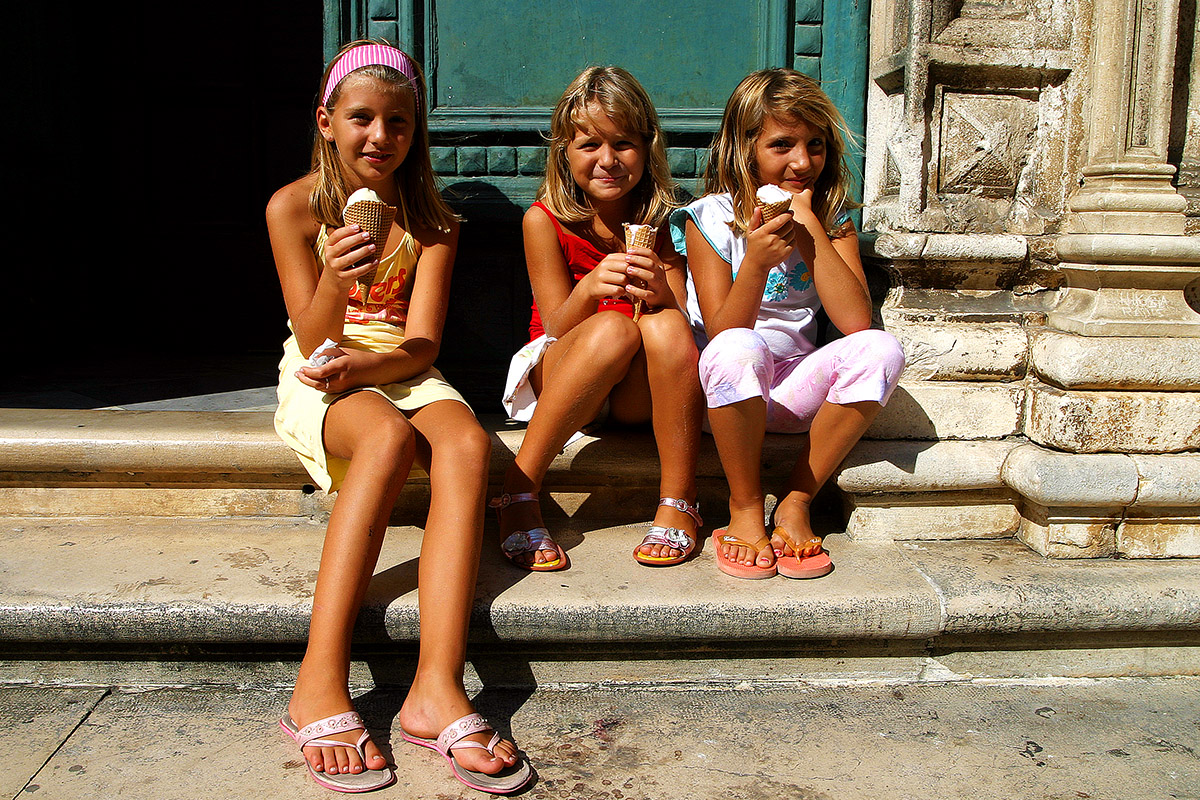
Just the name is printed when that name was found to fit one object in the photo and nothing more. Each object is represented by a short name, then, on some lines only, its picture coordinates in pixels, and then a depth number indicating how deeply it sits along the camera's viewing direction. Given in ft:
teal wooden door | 9.89
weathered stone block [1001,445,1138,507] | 7.86
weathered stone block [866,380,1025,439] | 8.43
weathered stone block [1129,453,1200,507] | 7.88
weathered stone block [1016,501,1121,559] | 8.03
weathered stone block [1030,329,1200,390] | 8.04
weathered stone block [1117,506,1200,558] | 8.10
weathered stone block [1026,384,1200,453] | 8.02
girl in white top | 7.61
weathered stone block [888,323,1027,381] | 8.55
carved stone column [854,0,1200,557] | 8.05
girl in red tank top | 7.76
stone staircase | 6.92
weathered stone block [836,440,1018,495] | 8.16
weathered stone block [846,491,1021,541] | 8.33
